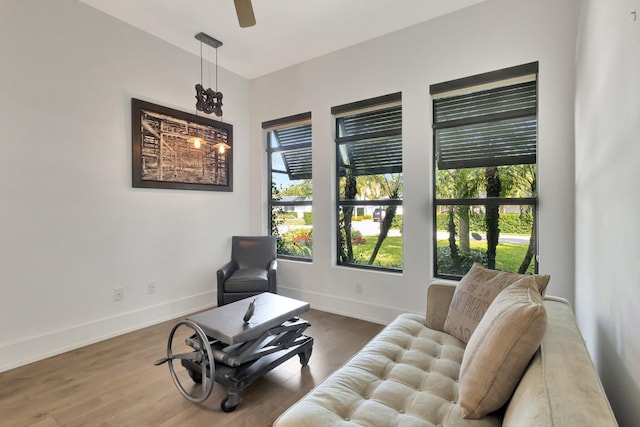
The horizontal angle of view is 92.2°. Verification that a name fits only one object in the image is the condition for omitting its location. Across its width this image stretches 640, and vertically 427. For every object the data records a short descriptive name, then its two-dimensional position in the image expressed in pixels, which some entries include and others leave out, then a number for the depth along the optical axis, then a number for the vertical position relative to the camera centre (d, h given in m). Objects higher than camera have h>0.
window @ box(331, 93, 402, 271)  3.43 +0.29
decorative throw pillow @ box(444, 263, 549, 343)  1.69 -0.52
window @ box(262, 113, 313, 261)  4.12 +0.30
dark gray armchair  3.33 -0.77
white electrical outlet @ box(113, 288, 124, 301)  3.09 -0.89
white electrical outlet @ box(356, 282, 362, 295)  3.54 -0.94
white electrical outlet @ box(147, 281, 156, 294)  3.36 -0.89
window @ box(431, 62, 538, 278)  2.74 +0.34
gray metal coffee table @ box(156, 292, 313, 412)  1.89 -0.94
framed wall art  3.28 +0.67
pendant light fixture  3.45 +1.27
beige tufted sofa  0.81 -0.78
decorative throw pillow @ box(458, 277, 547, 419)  1.05 -0.53
